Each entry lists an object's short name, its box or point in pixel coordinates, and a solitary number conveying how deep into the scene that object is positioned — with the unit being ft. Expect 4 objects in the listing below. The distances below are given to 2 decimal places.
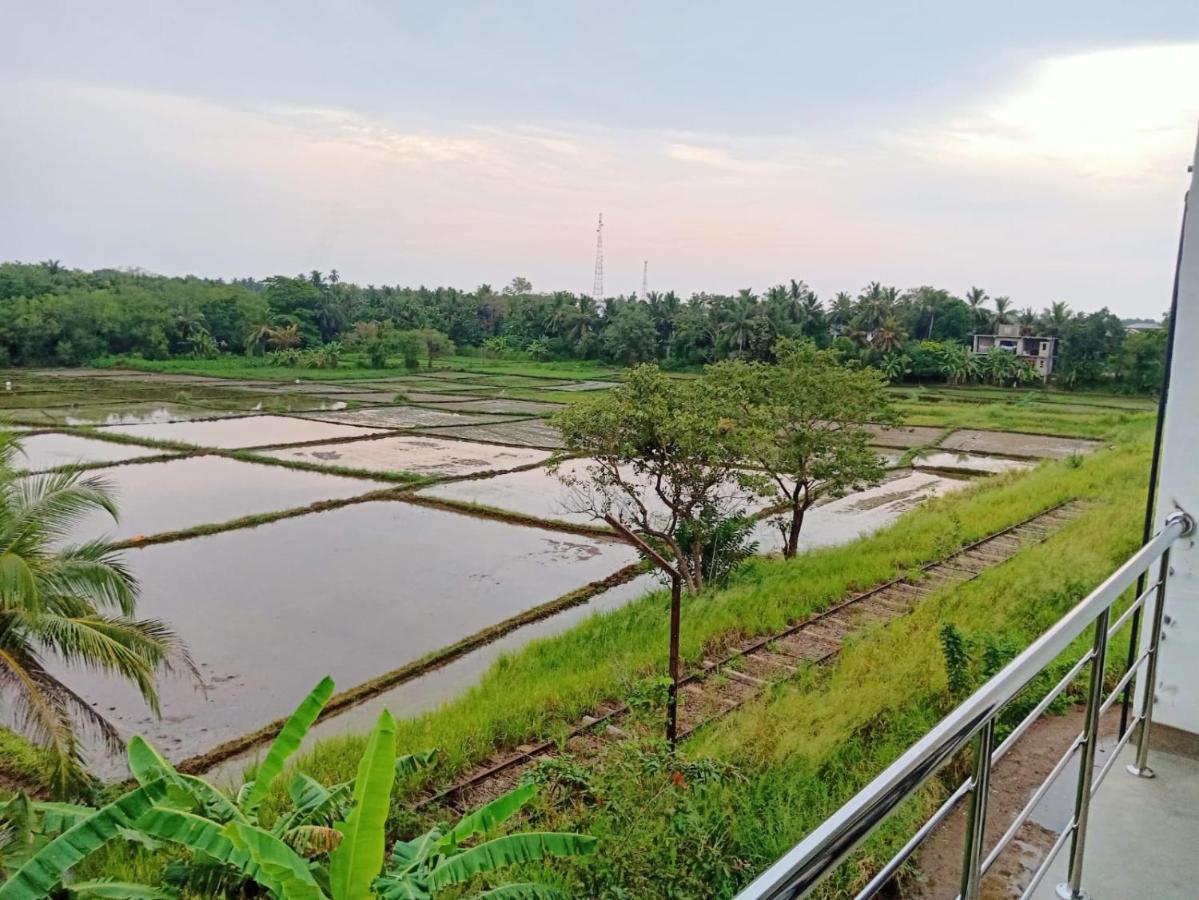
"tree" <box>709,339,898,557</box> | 41.96
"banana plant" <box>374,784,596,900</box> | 10.28
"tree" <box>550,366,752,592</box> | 32.45
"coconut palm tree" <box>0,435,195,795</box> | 17.16
